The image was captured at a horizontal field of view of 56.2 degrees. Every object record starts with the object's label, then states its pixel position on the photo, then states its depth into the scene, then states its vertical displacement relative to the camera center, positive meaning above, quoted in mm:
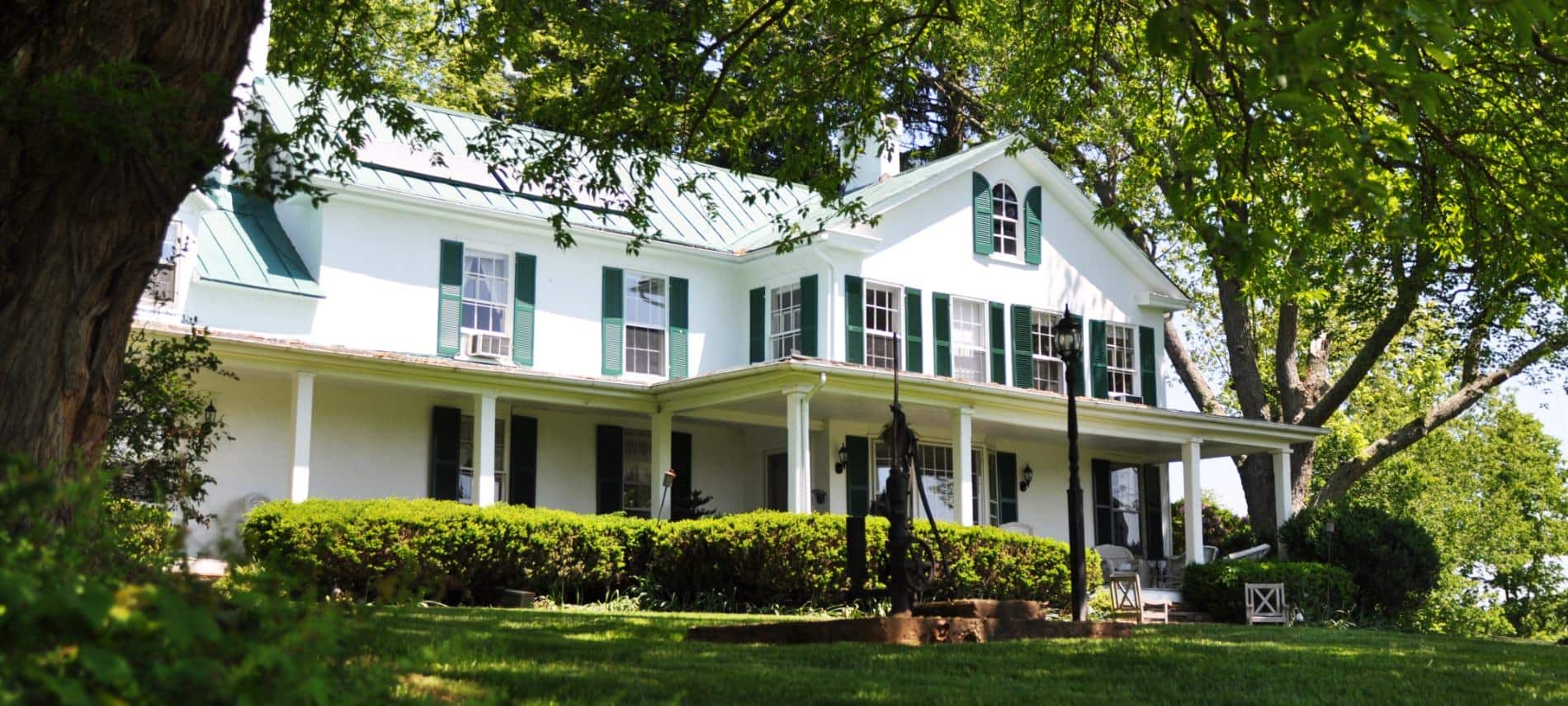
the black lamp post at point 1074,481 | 15078 +858
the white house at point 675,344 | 18875 +3159
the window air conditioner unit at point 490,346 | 20234 +2995
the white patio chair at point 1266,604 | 20500 -552
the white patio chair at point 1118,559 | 24141 +89
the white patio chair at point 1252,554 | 23922 +163
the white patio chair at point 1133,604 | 18562 -531
